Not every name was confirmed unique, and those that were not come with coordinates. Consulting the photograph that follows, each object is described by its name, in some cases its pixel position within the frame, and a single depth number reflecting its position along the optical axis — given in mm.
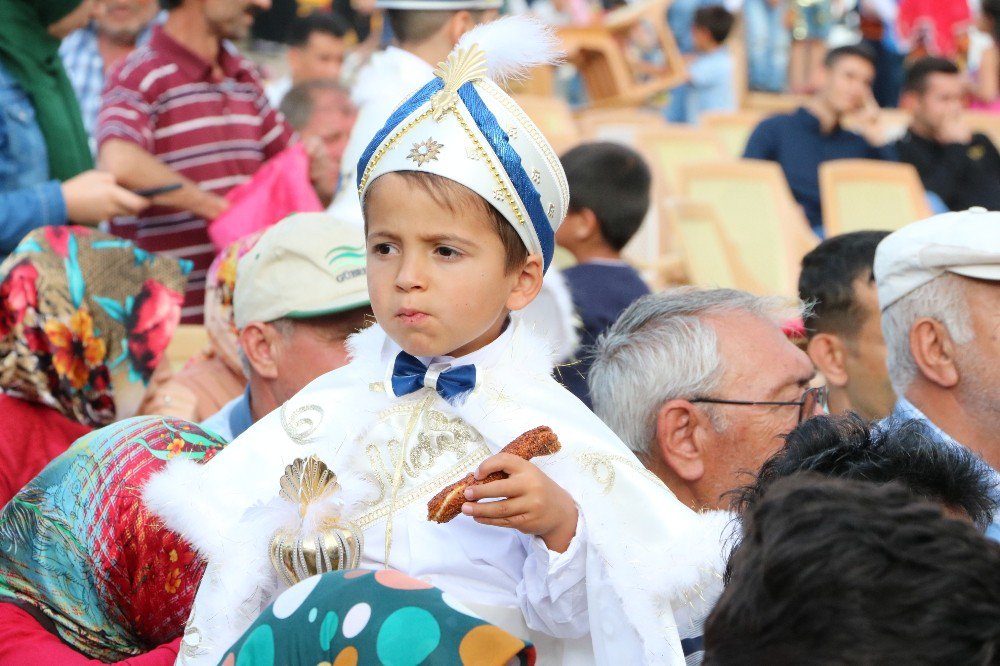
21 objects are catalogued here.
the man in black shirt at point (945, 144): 18703
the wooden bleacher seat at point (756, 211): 15695
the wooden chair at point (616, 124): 19859
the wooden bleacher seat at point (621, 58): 26875
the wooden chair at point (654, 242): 16411
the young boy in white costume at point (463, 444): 4246
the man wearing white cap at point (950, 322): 5984
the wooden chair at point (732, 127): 22281
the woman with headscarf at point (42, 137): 8289
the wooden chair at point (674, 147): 18453
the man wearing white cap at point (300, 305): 6234
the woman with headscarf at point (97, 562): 4824
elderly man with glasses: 5687
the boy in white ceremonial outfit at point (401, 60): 8469
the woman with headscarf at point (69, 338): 6238
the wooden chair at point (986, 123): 22516
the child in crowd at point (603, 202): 9984
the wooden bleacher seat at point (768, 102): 28203
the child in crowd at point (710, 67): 25859
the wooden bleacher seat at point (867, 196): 16469
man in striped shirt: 10141
